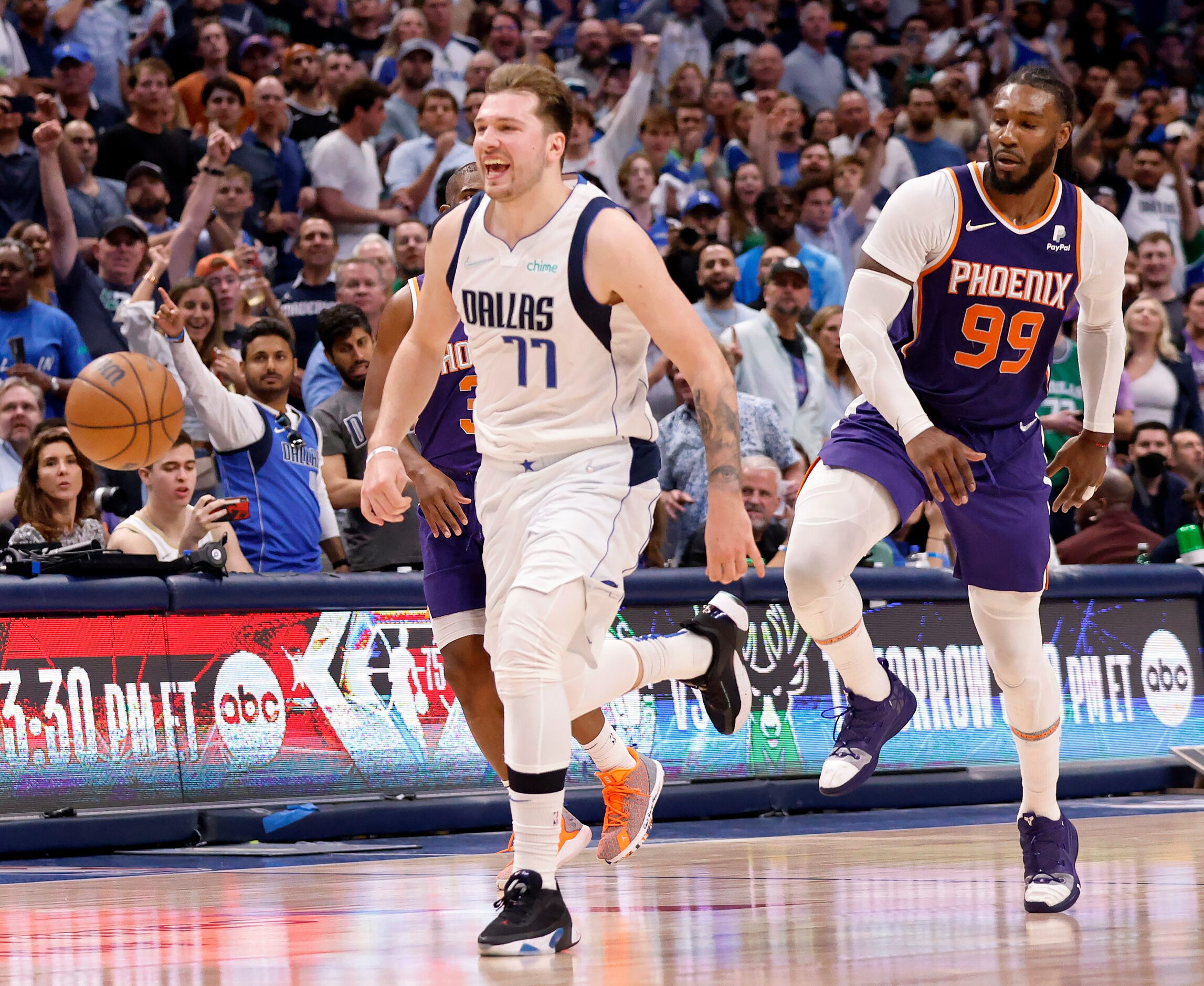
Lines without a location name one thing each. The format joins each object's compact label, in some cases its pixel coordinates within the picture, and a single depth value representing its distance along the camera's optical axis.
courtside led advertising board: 14.95
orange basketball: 16.11
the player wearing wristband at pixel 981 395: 10.73
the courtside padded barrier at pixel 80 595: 14.77
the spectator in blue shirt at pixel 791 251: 25.69
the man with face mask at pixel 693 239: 23.08
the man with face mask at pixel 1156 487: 23.17
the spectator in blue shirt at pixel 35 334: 19.61
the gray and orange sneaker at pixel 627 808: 11.87
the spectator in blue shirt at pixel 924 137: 31.27
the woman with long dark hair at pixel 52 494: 16.27
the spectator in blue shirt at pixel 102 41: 27.05
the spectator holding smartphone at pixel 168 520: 16.41
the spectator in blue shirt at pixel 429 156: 26.34
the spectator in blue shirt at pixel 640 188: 25.69
